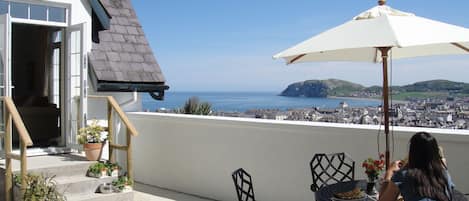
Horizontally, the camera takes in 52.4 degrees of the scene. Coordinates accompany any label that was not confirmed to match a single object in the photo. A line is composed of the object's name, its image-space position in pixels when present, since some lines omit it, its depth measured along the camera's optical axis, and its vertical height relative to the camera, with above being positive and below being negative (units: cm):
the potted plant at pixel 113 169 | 730 -106
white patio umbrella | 396 +57
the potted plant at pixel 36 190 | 616 -118
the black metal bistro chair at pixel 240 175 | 445 -74
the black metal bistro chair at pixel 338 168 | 559 -86
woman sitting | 338 -55
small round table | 442 -87
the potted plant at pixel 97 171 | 718 -107
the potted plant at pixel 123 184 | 710 -126
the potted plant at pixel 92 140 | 744 -64
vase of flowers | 423 -64
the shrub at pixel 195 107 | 1453 -21
